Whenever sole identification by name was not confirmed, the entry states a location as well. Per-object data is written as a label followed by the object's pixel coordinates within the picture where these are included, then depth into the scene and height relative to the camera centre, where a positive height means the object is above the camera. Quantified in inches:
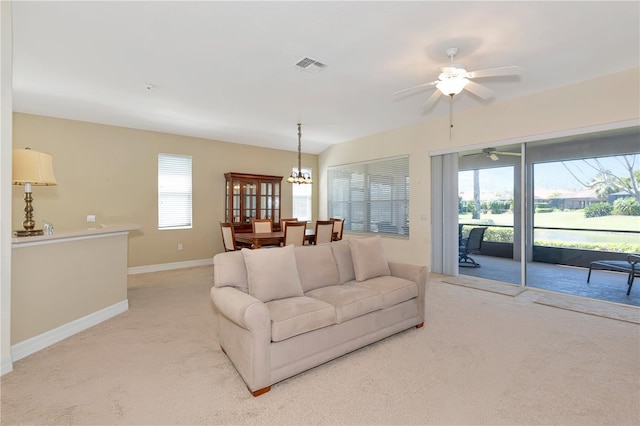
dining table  190.1 -16.7
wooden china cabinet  268.2 +12.2
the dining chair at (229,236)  202.2 -16.2
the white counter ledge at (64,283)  106.6 -28.4
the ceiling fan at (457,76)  118.1 +53.0
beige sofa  85.0 -29.7
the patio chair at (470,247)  219.6 -25.2
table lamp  110.6 +14.5
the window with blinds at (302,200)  326.6 +12.8
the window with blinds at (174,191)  247.9 +17.2
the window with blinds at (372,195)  257.0 +15.6
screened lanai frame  158.7 +29.6
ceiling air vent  139.8 +68.1
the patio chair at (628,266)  154.9 -27.8
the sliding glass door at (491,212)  196.2 -0.1
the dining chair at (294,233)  198.7 -13.4
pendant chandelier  238.7 +25.5
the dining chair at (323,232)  215.9 -14.1
